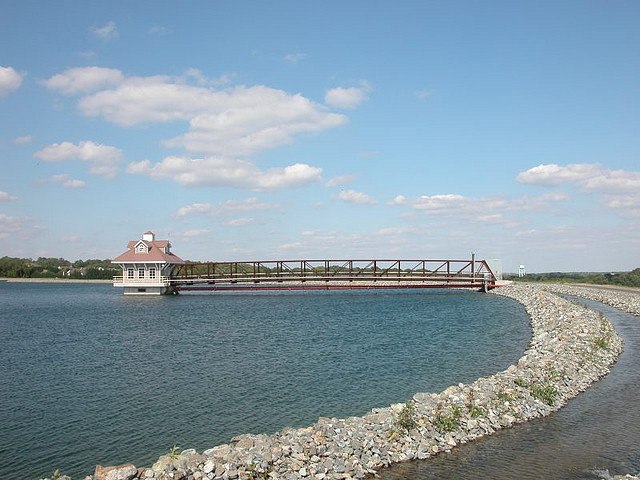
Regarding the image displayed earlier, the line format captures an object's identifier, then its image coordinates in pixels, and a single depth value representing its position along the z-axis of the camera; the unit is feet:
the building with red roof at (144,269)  274.57
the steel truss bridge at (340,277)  280.31
